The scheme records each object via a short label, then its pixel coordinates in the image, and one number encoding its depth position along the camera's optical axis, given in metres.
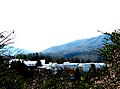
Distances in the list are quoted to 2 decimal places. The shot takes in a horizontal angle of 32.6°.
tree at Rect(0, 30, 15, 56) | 5.09
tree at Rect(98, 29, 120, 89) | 4.24
